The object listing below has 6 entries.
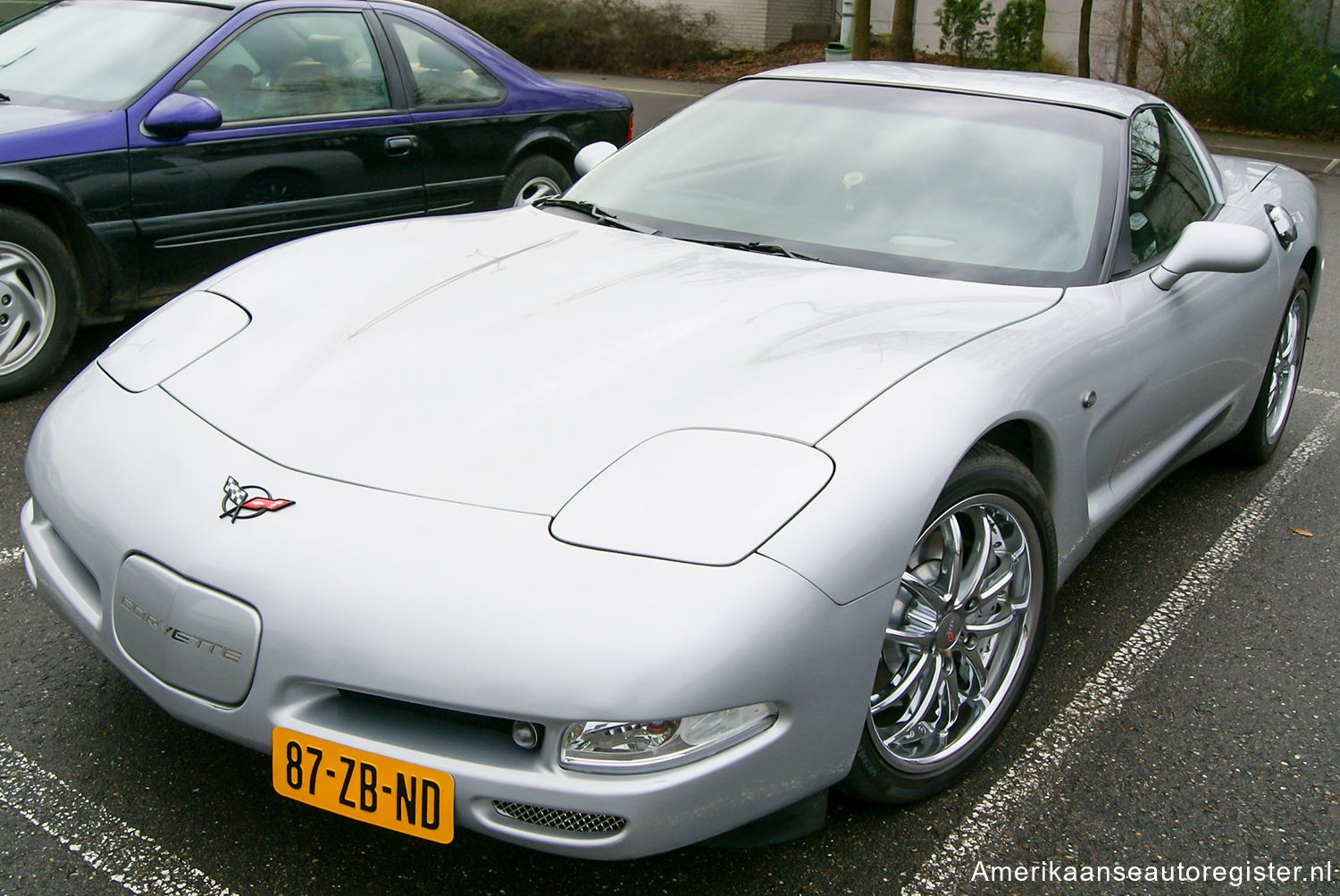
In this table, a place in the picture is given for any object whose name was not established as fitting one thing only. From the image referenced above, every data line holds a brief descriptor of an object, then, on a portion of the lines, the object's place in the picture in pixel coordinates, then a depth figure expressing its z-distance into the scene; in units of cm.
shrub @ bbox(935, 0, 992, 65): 1788
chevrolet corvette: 192
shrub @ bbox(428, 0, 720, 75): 2008
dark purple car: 454
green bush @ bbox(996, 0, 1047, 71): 1719
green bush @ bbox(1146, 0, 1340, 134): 1478
